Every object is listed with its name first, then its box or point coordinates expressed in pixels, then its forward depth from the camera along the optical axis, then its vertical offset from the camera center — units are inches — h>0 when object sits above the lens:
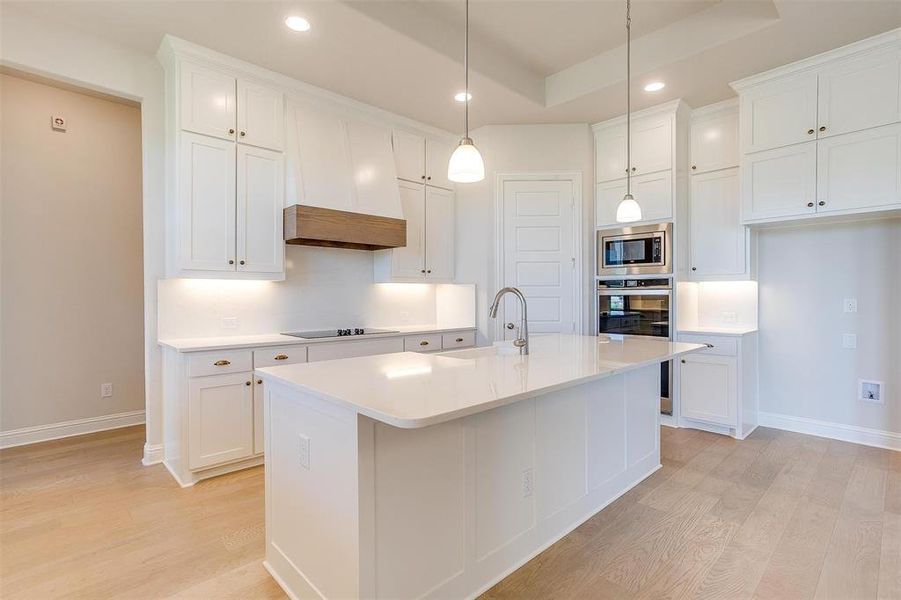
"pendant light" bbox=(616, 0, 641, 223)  117.9 +22.3
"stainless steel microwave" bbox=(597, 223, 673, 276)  158.6 +16.5
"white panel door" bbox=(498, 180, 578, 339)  173.8 +17.4
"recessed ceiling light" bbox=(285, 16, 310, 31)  107.3 +65.9
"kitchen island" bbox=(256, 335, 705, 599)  58.2 -26.1
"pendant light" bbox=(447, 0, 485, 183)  90.7 +26.9
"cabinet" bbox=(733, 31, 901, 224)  118.7 +45.2
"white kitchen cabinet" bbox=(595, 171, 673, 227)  158.4 +36.2
